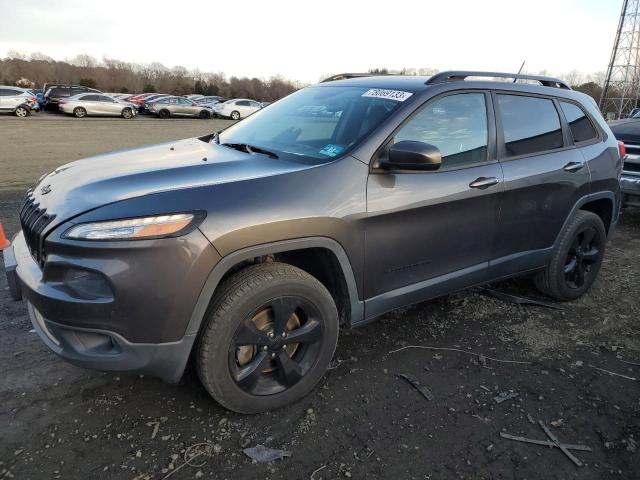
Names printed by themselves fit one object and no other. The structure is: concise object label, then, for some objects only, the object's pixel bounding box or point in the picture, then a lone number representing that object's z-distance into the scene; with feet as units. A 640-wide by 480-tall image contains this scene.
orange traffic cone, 15.51
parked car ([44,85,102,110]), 100.83
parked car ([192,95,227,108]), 128.56
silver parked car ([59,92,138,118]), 94.27
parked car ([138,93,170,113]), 108.88
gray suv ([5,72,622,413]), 7.19
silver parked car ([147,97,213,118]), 107.64
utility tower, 150.41
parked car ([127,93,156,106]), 116.34
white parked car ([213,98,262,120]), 115.85
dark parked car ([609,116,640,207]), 21.22
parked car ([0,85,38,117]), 85.71
